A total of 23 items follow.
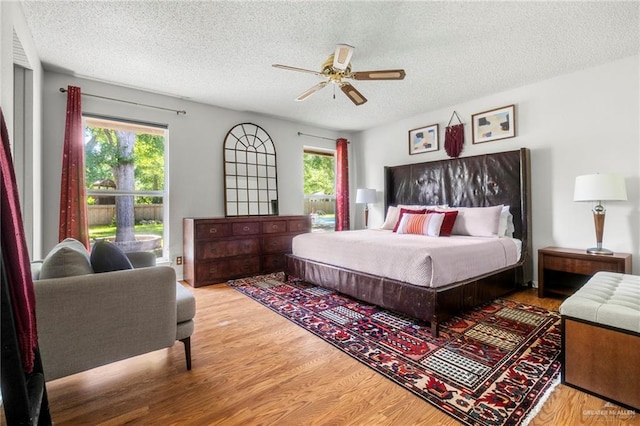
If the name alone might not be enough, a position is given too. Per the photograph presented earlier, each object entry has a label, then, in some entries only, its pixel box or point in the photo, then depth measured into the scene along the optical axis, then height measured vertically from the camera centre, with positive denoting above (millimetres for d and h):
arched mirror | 4422 +666
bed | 2365 -168
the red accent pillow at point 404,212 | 4023 +5
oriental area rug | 1512 -955
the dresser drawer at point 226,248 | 3783 -457
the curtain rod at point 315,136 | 5219 +1447
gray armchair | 1406 -531
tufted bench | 1429 -700
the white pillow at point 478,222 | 3420 -124
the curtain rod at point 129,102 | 3161 +1393
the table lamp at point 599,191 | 2725 +179
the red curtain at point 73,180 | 3061 +388
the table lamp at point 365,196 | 5227 +305
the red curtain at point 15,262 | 923 -147
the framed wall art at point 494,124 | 3715 +1159
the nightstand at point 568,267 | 2707 -550
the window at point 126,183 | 3500 +417
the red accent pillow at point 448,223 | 3533 -135
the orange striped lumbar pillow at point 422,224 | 3502 -145
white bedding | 2338 -393
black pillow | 1661 -246
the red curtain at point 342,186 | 5645 +530
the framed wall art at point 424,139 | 4500 +1167
